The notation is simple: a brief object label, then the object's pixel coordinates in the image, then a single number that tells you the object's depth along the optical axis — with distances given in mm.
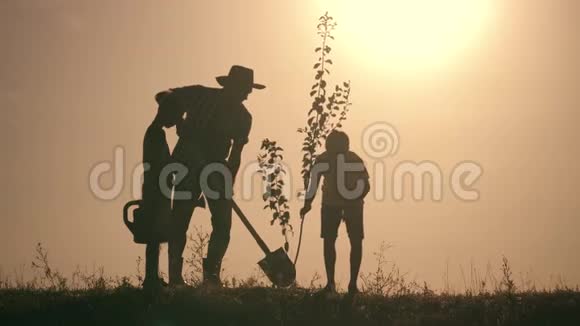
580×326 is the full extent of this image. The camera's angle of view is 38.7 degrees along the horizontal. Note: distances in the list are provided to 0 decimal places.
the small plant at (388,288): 12164
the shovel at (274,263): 12805
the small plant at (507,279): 10922
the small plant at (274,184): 13750
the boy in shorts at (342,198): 12406
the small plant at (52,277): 12172
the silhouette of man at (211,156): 12352
